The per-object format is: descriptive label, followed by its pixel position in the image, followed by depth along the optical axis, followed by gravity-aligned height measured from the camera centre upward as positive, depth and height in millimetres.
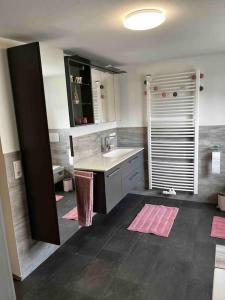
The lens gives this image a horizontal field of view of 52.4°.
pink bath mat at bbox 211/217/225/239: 2845 -1601
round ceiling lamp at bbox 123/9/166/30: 1662 +662
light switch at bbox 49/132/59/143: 2208 -237
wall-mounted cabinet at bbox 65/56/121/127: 2842 +268
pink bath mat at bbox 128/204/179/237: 3035 -1594
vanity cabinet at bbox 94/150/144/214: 2769 -972
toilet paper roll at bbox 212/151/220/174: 3455 -867
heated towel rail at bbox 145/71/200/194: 3516 -360
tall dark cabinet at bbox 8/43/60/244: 1993 -224
